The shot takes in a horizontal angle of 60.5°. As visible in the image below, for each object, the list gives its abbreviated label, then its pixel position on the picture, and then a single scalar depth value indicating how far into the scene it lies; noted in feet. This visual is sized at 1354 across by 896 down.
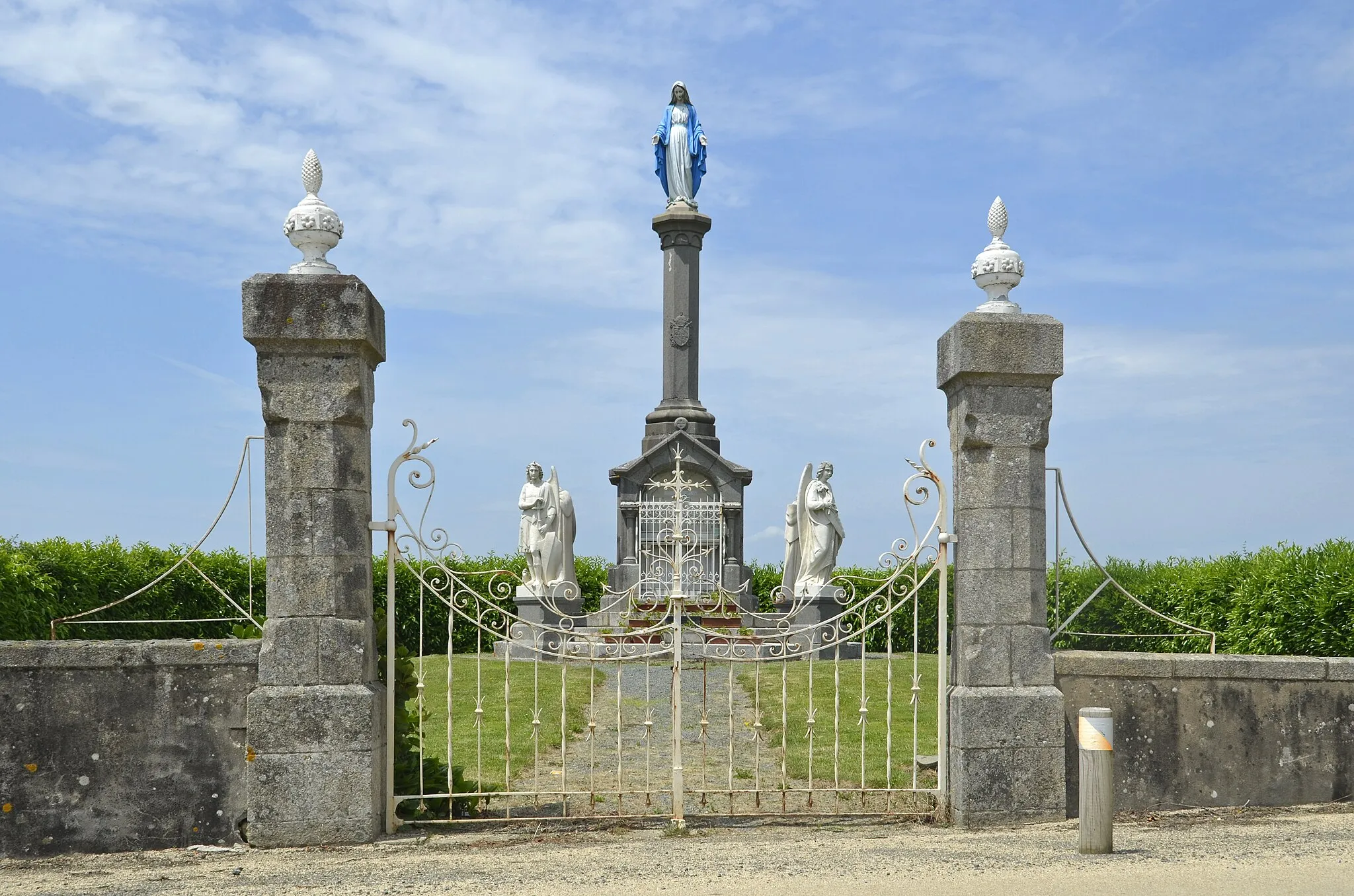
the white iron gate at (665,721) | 20.92
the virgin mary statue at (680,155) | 63.00
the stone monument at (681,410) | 58.39
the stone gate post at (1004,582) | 20.67
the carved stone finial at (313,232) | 20.75
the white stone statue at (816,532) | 54.08
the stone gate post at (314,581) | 19.62
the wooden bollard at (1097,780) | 18.20
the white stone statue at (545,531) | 54.54
